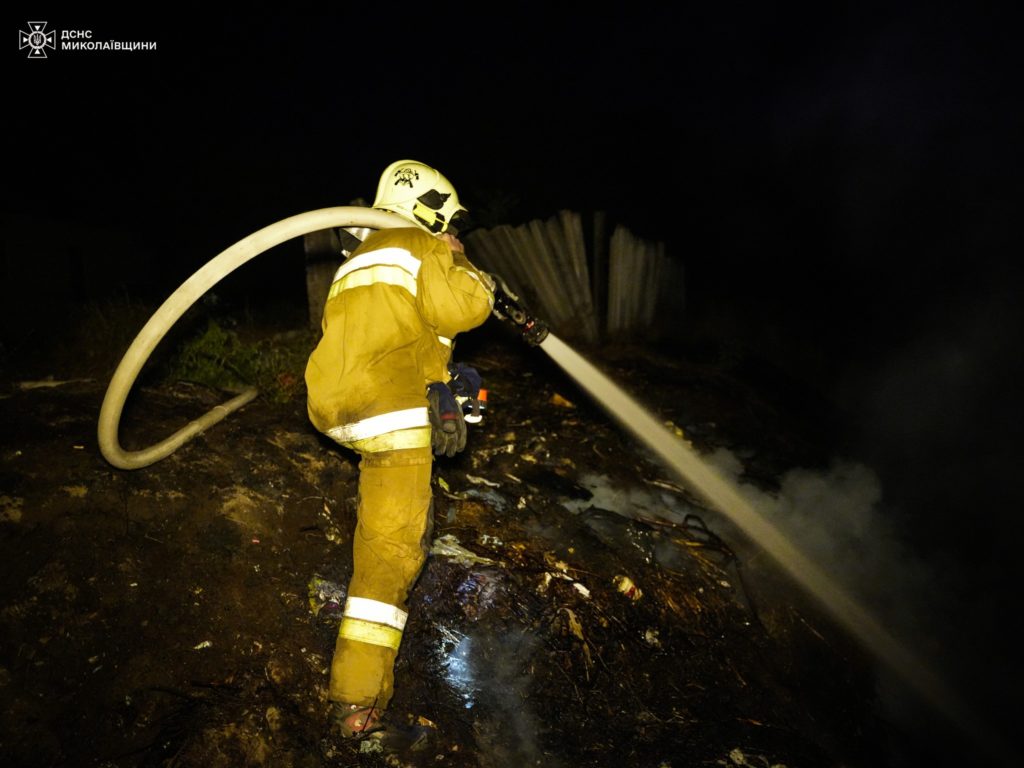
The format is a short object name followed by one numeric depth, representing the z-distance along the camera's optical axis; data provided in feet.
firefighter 7.79
